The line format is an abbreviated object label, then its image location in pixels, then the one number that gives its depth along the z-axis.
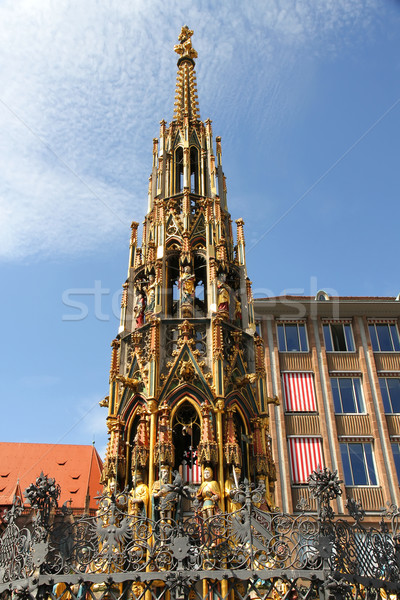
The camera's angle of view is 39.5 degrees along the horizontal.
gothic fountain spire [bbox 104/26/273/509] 13.90
